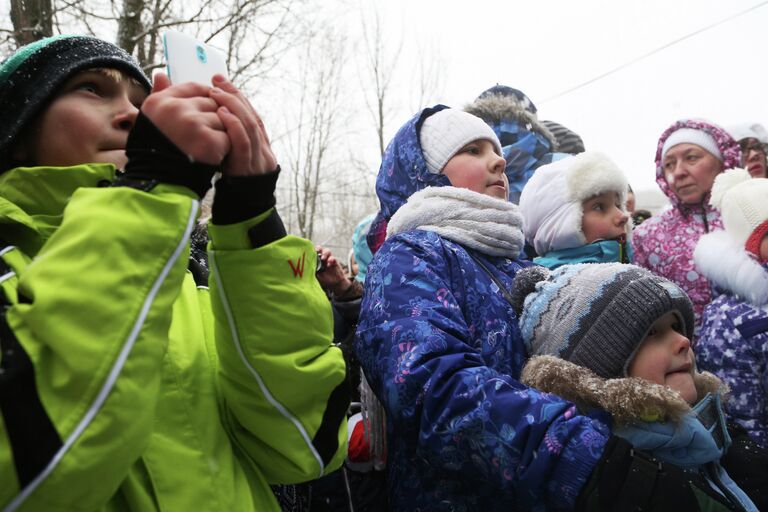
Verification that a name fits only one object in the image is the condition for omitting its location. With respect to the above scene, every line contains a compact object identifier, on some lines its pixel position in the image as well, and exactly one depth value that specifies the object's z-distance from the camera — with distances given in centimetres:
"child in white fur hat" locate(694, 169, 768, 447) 201
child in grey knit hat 122
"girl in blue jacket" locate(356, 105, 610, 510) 113
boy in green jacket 68
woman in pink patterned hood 276
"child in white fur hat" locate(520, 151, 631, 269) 215
